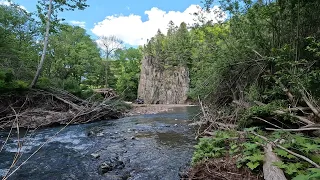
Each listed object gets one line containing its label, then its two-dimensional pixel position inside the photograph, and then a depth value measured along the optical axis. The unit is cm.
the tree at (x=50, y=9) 1270
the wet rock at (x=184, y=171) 403
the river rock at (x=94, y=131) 885
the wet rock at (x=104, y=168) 469
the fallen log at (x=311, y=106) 475
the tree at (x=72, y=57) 2633
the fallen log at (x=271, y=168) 291
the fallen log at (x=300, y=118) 498
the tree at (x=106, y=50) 3850
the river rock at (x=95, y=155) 573
